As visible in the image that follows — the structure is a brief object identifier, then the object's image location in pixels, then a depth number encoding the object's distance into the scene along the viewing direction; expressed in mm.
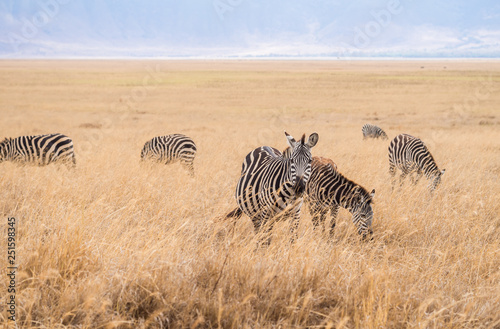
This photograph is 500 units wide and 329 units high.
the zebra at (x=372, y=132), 38937
